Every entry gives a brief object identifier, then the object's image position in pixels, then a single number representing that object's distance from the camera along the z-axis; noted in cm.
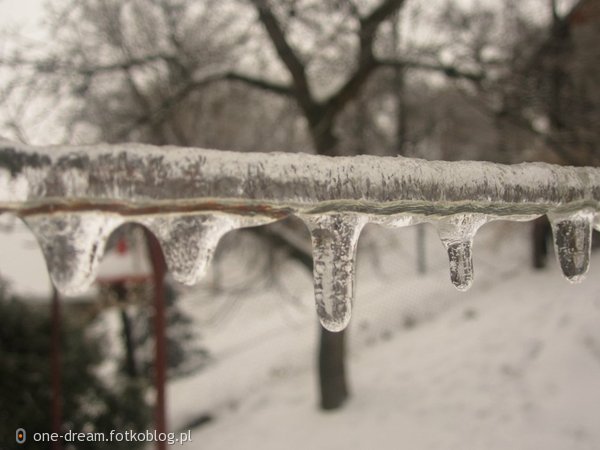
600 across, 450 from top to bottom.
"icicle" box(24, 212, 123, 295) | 21
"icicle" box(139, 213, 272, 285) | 22
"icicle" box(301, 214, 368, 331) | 23
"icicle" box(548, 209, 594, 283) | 26
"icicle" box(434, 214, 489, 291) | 24
